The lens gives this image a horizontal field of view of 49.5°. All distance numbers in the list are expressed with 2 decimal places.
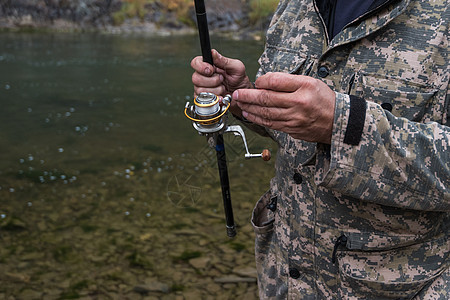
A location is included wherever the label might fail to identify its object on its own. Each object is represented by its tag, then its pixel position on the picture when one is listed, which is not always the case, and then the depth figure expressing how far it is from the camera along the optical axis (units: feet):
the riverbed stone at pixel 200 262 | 14.93
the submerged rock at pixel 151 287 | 13.71
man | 4.36
